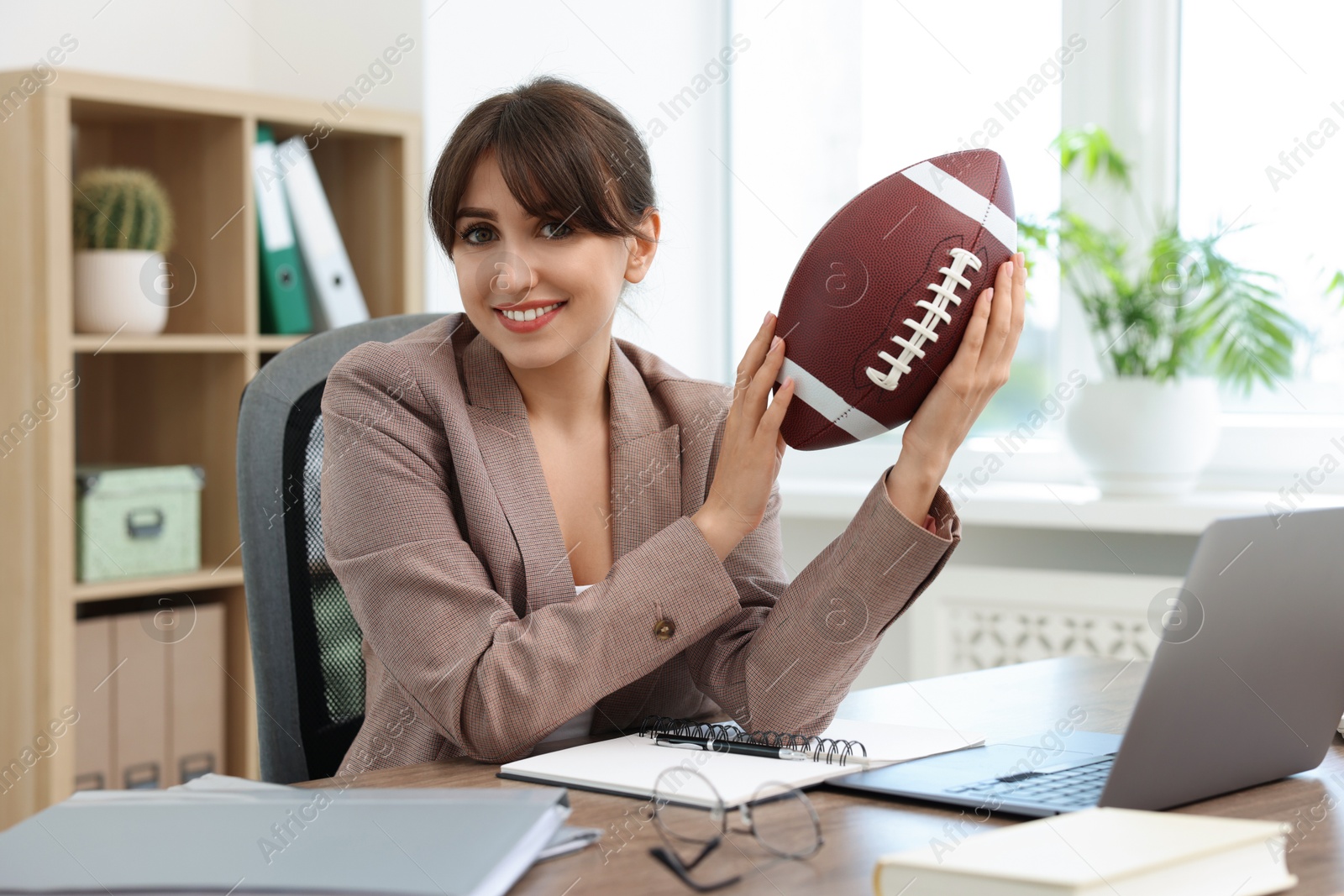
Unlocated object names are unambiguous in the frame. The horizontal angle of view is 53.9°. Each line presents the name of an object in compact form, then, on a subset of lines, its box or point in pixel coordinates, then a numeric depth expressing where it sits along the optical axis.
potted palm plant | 2.21
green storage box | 2.25
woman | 1.07
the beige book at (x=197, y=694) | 2.41
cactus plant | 2.25
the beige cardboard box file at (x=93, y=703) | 2.28
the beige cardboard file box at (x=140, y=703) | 2.33
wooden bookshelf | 2.18
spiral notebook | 0.89
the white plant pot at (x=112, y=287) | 2.25
